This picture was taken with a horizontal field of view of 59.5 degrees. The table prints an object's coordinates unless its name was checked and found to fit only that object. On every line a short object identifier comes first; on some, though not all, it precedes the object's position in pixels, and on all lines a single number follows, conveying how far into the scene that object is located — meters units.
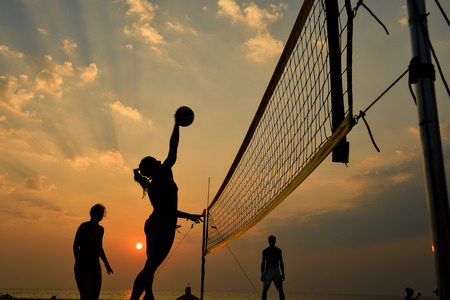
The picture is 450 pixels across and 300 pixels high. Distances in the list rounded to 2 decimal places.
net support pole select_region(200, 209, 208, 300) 10.32
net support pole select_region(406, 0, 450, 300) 2.06
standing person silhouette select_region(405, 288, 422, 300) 10.96
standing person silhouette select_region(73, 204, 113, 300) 4.67
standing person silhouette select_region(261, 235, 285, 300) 8.78
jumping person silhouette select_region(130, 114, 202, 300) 3.69
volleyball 4.07
